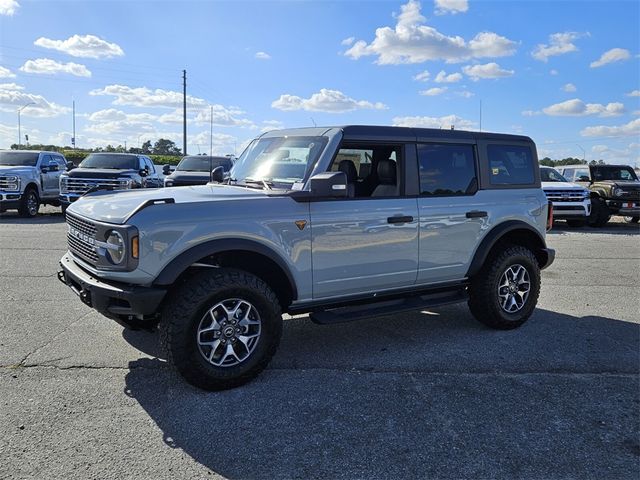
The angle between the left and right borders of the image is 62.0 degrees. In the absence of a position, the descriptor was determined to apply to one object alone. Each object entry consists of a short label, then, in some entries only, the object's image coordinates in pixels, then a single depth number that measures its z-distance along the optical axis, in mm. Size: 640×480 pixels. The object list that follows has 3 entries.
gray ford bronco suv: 3824
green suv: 16391
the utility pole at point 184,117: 47562
